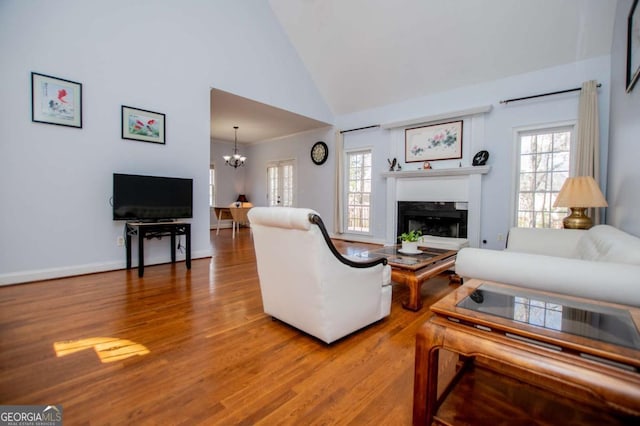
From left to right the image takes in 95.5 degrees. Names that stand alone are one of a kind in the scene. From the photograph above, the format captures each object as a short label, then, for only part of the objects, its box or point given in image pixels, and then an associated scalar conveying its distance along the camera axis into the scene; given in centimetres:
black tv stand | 361
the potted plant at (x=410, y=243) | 320
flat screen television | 363
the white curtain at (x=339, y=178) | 676
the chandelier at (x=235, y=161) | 788
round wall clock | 714
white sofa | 120
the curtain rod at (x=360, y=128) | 621
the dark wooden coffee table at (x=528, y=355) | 84
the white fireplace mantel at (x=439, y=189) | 487
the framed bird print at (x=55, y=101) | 318
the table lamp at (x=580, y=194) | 293
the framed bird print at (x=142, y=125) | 379
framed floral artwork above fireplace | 516
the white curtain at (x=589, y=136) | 383
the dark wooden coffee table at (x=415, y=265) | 259
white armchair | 179
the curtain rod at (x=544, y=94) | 404
